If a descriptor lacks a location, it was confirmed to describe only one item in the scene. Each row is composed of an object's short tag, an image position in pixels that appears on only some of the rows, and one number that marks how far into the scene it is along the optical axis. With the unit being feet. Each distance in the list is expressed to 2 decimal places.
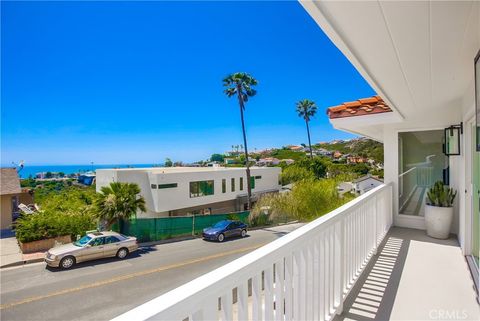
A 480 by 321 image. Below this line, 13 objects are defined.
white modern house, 51.11
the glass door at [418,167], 14.42
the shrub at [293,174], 88.01
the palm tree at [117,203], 41.06
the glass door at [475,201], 8.04
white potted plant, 12.16
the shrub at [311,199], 30.07
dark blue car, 42.80
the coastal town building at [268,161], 126.32
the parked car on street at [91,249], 30.48
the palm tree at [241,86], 69.56
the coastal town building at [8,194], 44.83
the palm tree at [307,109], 109.81
